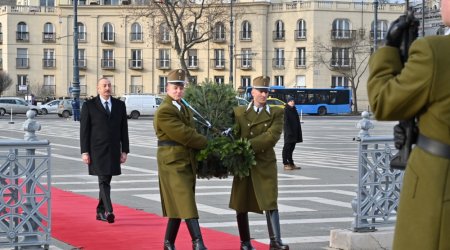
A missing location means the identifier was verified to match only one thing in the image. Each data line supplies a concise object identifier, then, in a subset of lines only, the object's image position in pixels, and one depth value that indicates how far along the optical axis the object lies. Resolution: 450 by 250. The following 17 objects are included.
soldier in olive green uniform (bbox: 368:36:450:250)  4.55
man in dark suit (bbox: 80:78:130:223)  12.78
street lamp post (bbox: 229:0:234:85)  74.12
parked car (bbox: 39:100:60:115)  78.38
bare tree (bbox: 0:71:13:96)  88.38
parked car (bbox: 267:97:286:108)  62.82
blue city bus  81.50
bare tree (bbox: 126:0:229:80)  72.25
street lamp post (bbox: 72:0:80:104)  56.06
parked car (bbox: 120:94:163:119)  69.88
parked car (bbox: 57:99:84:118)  71.31
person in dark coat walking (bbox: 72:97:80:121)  56.88
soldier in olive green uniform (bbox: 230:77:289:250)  10.05
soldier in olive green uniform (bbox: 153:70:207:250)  9.59
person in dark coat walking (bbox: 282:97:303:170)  23.27
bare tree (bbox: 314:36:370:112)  87.50
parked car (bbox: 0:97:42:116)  73.88
